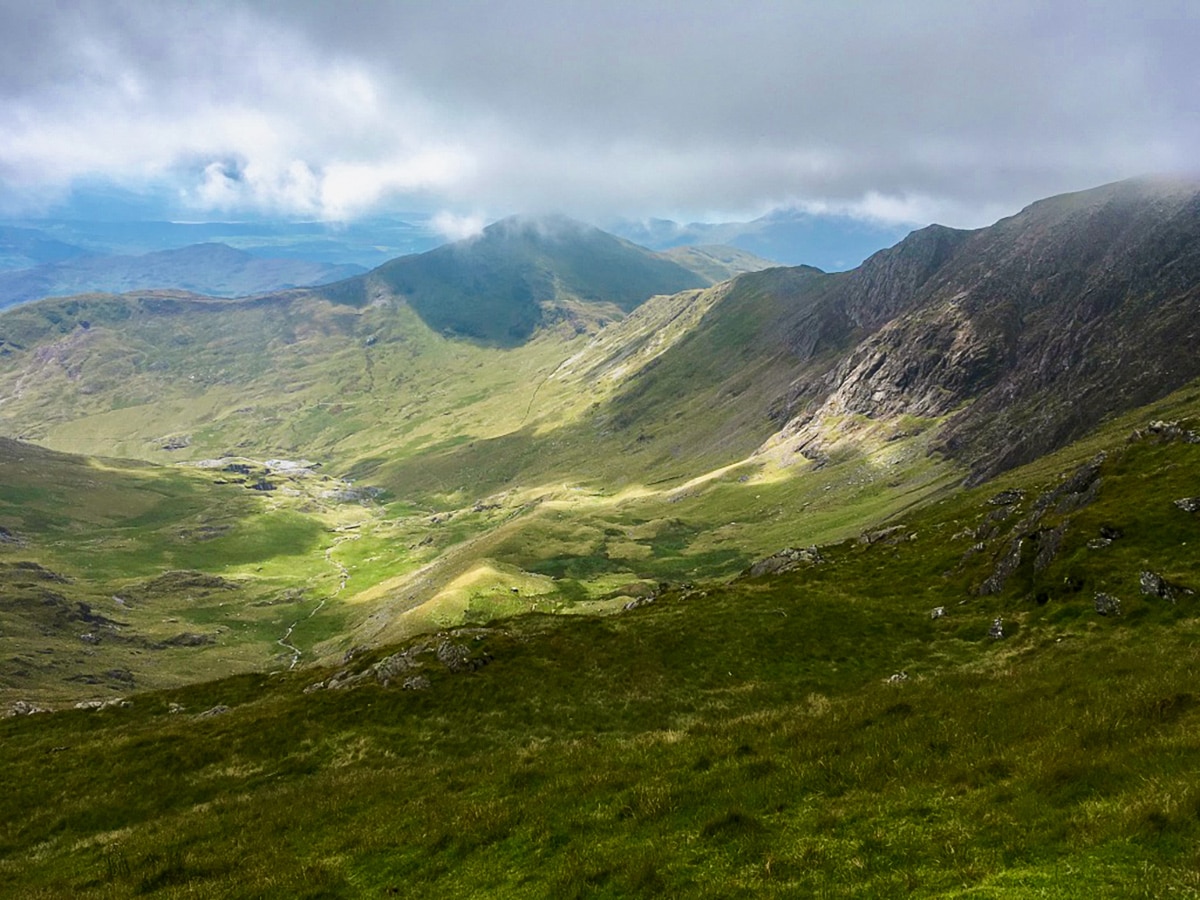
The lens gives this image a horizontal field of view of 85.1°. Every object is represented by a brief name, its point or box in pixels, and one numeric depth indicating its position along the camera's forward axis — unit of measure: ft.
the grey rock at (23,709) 229.25
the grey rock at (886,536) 282.97
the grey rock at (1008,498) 270.55
